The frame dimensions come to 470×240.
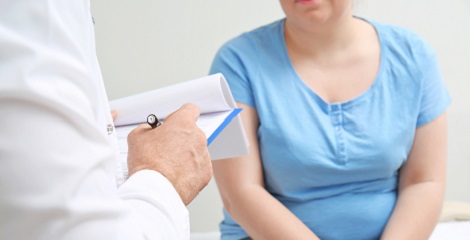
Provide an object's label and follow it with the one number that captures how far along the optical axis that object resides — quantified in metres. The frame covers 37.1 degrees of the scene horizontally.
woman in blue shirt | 1.52
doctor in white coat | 0.57
